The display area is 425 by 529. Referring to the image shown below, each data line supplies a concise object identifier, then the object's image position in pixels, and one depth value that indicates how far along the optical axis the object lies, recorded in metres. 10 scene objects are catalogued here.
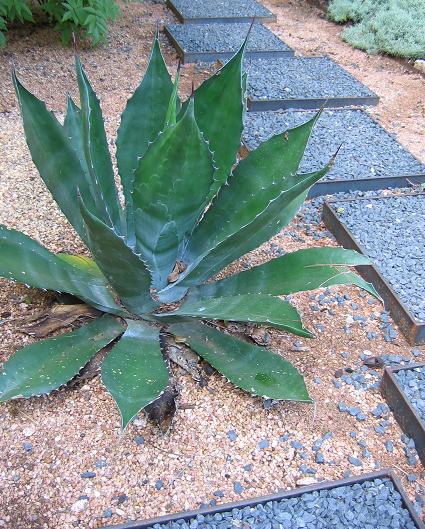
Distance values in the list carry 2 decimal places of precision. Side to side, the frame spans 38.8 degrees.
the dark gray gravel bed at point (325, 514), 1.58
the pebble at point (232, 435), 1.82
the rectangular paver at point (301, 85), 3.93
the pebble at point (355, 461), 1.79
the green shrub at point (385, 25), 5.01
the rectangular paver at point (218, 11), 5.41
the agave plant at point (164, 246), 1.64
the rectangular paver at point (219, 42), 4.67
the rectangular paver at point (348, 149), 3.16
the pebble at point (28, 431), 1.76
